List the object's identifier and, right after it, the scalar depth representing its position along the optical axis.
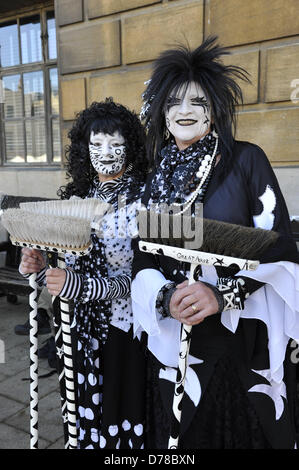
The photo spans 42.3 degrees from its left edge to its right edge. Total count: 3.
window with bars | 5.88
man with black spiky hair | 1.42
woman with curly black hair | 1.77
